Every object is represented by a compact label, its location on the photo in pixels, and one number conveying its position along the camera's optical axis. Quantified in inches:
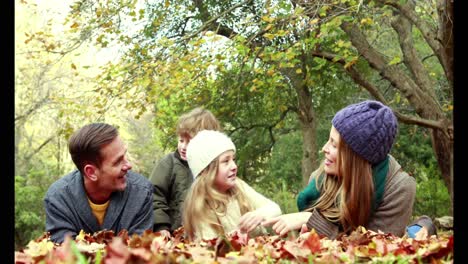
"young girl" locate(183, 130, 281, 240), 149.9
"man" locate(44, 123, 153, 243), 138.7
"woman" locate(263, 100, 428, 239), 124.3
